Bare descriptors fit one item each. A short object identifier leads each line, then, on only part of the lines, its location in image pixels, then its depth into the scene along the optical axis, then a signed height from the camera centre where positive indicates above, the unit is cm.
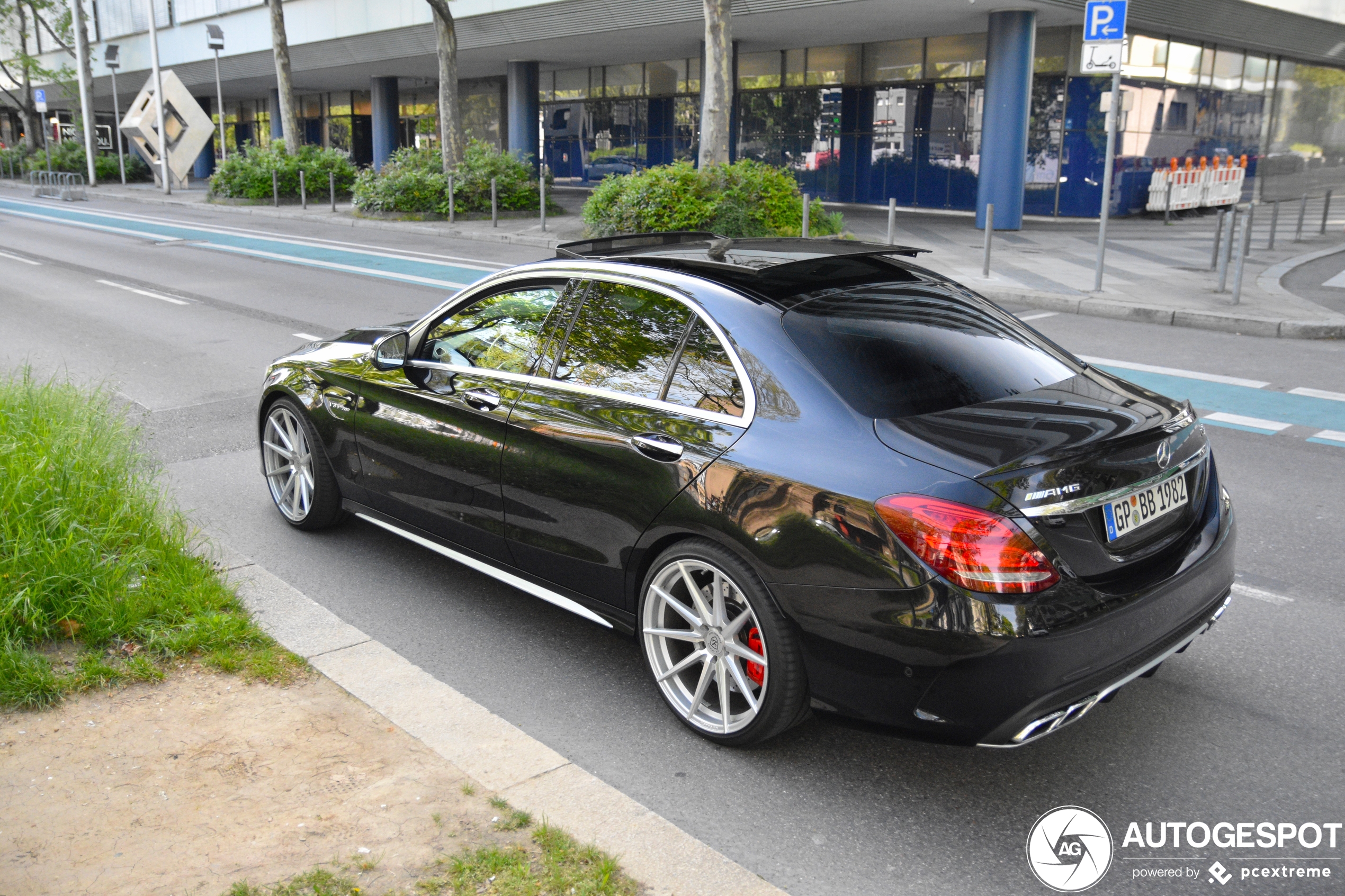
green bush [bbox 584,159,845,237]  1920 -68
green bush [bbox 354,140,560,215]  2755 -54
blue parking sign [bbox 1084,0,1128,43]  1316 +170
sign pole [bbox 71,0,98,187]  4509 +248
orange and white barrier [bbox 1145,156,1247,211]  2788 -40
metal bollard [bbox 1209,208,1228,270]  1477 -86
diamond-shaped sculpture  4012 +119
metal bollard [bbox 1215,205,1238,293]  1393 -113
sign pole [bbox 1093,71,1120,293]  1316 -6
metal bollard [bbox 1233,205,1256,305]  1316 -98
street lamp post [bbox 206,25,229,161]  3891 +419
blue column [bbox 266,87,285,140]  5191 +194
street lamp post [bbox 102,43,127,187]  4603 +404
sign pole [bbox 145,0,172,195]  3812 +195
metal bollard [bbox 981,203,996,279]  1566 -95
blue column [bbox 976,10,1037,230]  2359 +114
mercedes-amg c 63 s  305 -98
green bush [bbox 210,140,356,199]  3500 -33
